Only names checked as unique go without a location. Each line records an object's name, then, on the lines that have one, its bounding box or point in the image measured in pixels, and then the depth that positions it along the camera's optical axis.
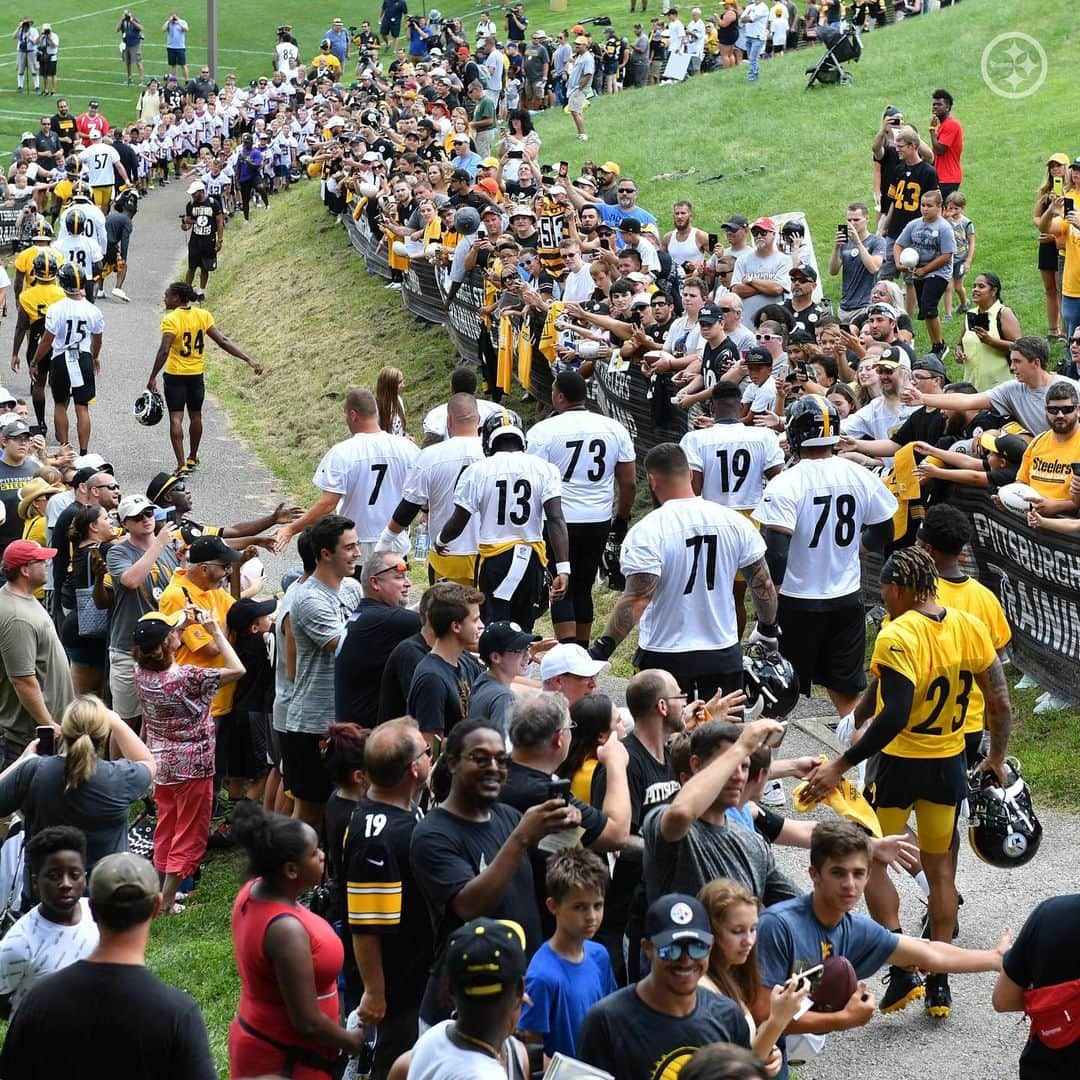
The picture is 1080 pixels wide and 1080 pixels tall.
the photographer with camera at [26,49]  50.75
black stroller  32.72
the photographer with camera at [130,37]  51.44
